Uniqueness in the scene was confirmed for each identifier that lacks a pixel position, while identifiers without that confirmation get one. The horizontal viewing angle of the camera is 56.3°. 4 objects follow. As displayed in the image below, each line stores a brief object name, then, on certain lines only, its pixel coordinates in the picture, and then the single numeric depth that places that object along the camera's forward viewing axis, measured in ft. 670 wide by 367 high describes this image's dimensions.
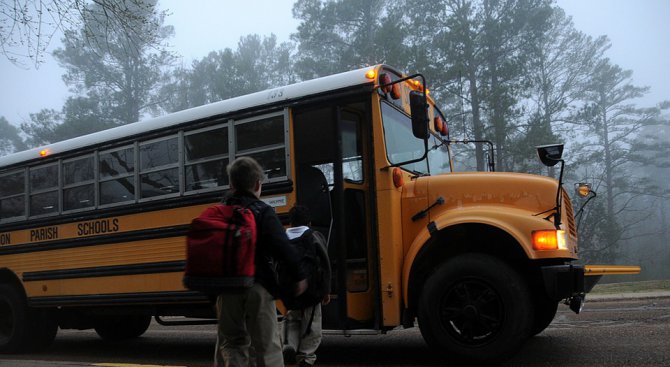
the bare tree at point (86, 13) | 24.64
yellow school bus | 16.10
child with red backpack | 11.73
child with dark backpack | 14.55
